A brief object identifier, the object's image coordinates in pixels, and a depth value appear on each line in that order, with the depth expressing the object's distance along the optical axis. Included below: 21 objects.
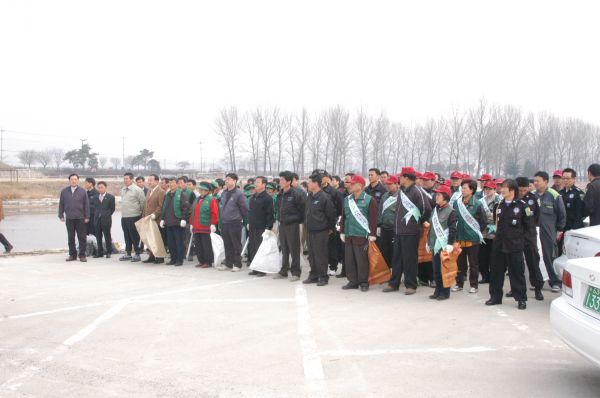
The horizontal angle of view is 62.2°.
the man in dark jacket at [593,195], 7.59
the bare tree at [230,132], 70.06
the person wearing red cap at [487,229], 8.67
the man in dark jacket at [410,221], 7.91
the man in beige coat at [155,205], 11.59
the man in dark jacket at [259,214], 10.07
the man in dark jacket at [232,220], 10.47
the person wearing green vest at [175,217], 11.08
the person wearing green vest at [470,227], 8.24
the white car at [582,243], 5.34
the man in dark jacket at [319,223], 8.89
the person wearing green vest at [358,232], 8.31
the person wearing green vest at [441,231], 7.66
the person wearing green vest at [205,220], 10.92
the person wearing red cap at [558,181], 8.66
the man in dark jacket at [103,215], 12.12
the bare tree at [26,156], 105.00
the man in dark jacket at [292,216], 9.42
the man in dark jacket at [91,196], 12.56
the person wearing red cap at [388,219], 8.74
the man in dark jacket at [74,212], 11.60
